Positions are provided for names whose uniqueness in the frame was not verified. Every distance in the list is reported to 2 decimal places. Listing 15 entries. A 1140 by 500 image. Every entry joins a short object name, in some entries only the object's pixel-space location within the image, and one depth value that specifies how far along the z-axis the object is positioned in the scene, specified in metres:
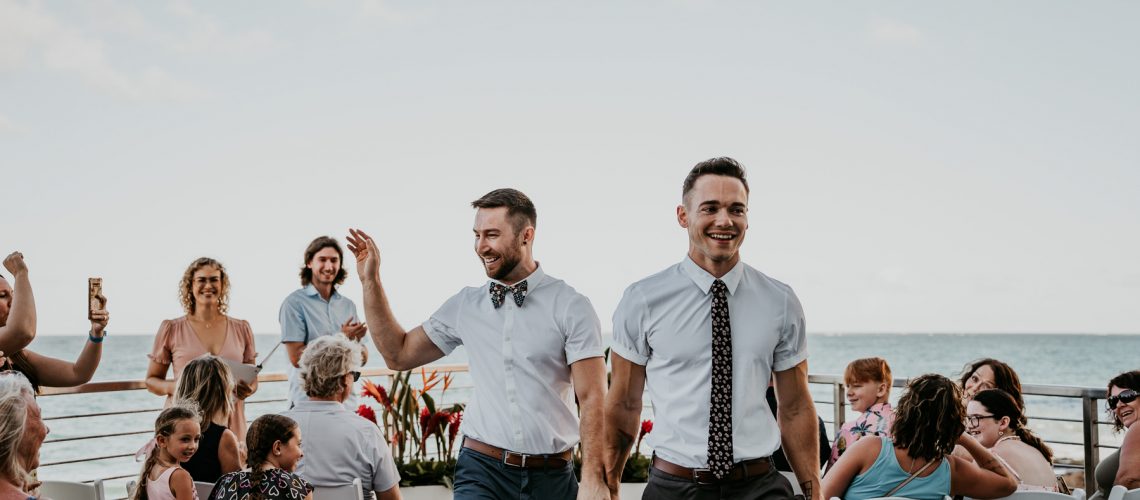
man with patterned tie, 2.22
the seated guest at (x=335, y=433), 3.26
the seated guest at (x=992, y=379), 4.13
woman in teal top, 2.97
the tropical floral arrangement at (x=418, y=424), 5.54
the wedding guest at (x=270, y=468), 2.84
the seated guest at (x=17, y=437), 2.08
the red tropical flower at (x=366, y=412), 5.30
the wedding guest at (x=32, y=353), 3.27
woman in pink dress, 4.69
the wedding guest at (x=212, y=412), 3.38
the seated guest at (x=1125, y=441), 3.51
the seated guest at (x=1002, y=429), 3.51
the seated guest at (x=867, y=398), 4.13
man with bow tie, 2.72
